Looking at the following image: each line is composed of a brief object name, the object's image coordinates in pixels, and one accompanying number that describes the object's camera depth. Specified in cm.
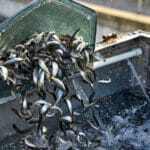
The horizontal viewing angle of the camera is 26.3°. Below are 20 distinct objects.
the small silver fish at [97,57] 320
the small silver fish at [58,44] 296
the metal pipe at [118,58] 374
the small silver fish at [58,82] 281
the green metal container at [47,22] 302
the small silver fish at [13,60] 280
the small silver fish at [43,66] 277
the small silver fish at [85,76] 298
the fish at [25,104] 284
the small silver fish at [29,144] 287
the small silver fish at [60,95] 284
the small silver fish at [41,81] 275
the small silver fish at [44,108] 276
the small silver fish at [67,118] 289
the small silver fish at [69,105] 288
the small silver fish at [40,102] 279
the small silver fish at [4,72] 273
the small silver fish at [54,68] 280
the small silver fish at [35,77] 277
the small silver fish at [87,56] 310
